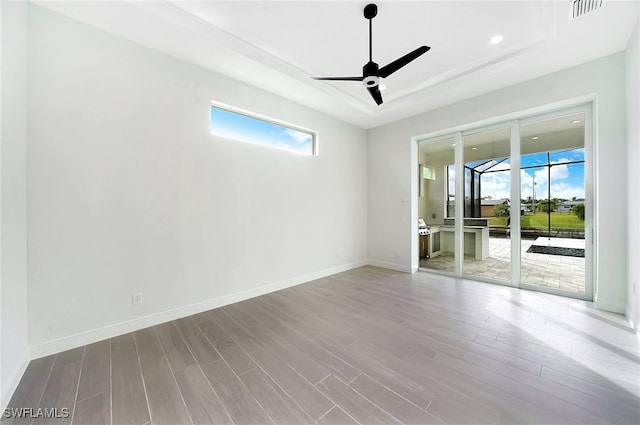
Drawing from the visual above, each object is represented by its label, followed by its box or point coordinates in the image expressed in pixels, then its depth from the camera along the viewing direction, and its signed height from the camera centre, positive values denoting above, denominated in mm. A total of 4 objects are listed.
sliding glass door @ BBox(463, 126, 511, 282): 4027 +125
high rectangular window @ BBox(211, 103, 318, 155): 3347 +1295
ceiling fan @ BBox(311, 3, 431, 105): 2264 +1393
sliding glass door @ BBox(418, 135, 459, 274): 4648 +122
